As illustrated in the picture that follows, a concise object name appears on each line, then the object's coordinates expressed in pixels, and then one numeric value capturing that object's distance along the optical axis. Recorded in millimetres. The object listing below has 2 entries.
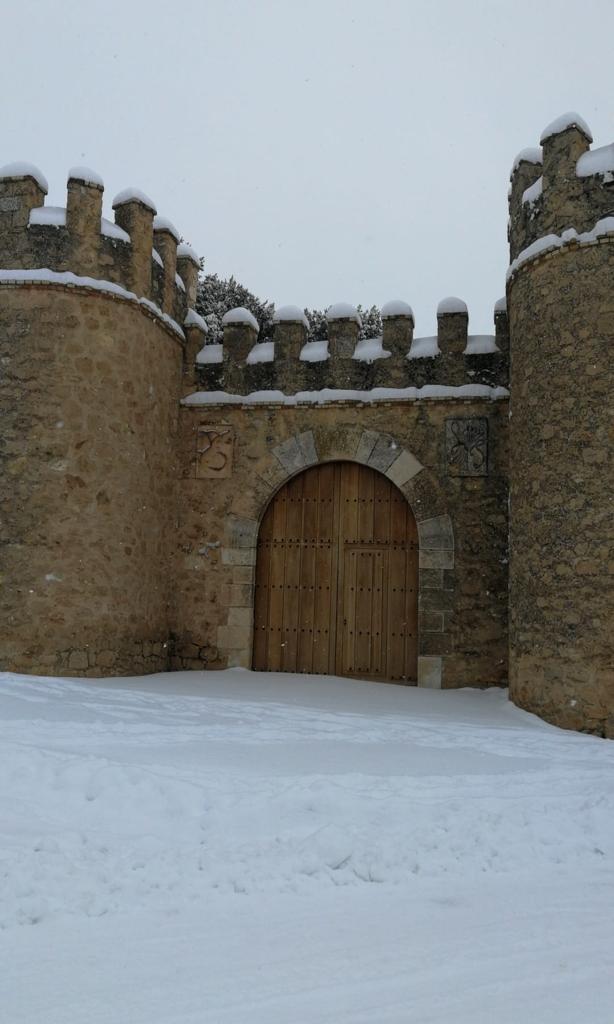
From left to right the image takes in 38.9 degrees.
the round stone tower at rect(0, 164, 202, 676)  7035
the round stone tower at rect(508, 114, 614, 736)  6020
